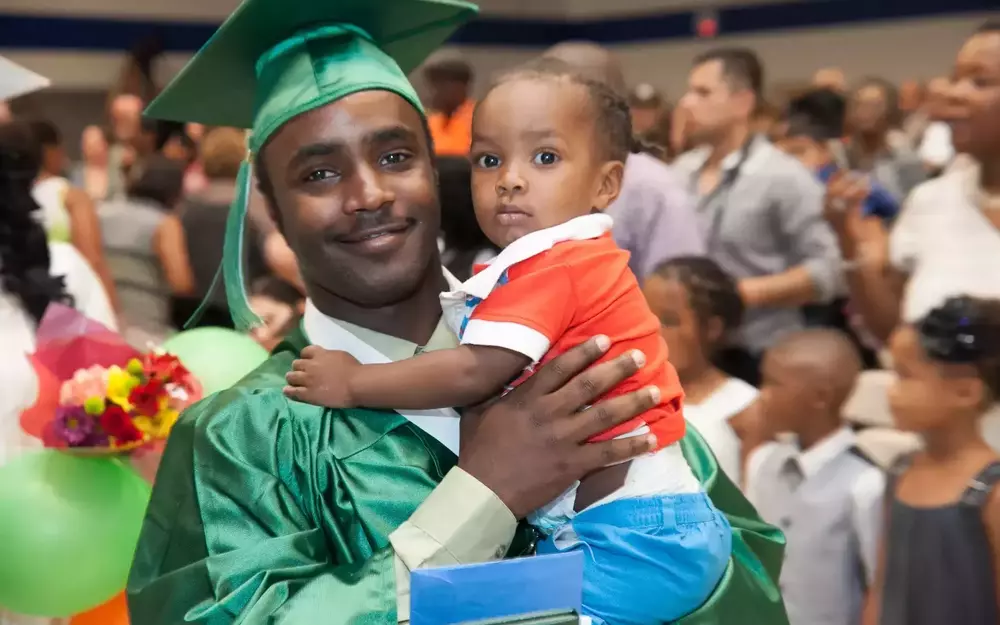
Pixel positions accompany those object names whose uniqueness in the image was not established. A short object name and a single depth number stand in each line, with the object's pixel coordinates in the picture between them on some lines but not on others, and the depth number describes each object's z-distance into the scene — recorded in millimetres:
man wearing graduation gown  1560
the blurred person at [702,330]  3229
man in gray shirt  4117
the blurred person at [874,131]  6949
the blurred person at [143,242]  5168
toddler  1613
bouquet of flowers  2299
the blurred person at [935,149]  5395
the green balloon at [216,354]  2688
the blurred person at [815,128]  6148
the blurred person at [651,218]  3924
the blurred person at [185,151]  7340
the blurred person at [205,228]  5051
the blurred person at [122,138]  7285
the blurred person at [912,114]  7504
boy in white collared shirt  3148
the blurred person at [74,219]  4531
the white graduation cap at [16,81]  2514
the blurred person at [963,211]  3275
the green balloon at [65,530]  2279
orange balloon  2533
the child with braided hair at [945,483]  2775
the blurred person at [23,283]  2770
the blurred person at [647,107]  6531
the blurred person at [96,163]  7336
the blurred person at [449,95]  6328
